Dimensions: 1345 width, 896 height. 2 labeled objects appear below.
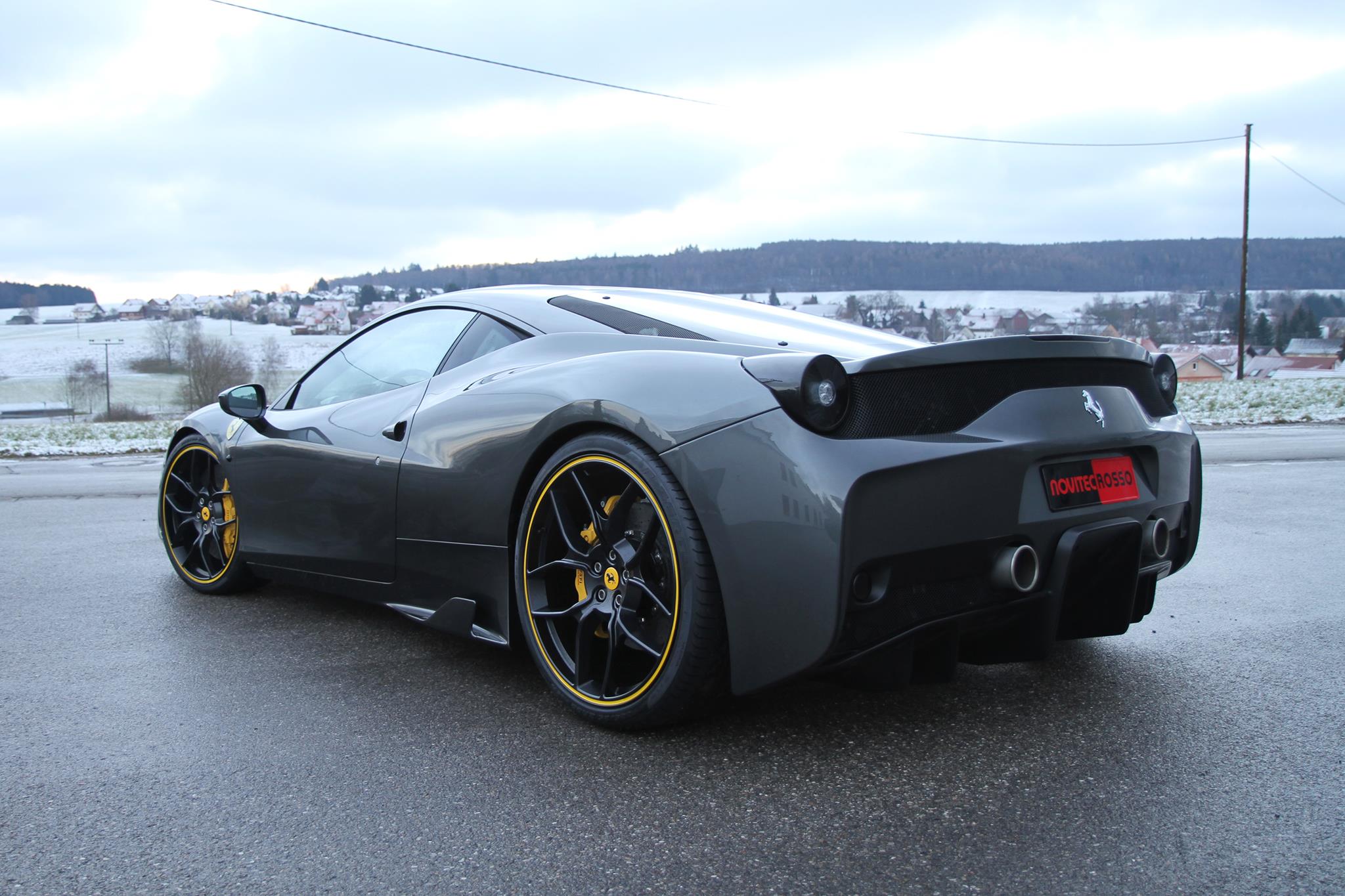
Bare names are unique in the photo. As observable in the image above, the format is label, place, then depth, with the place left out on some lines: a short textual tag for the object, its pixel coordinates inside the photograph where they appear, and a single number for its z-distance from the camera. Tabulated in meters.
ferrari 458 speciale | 2.25
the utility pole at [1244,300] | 36.00
